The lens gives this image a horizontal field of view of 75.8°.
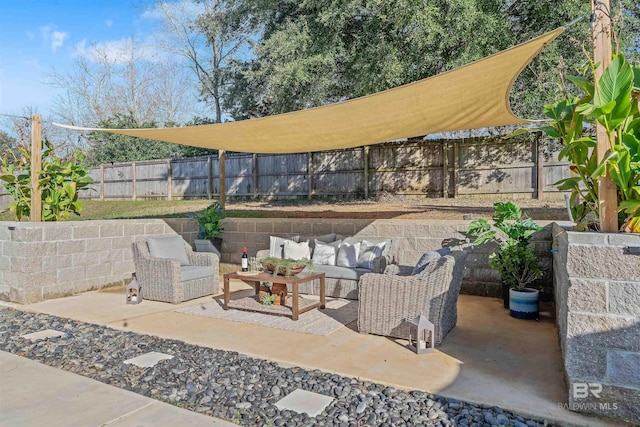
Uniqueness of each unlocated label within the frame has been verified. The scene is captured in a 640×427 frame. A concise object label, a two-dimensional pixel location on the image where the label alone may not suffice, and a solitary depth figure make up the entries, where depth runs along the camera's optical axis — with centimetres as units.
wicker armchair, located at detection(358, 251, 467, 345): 335
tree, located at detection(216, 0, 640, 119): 650
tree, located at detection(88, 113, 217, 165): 1698
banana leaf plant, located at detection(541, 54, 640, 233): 219
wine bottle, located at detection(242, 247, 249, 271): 459
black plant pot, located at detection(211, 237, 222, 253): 663
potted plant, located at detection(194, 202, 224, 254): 648
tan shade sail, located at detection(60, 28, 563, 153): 318
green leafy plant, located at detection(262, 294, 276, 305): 434
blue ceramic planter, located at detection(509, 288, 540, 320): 407
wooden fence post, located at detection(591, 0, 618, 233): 230
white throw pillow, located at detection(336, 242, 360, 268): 505
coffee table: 399
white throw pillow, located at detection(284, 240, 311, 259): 541
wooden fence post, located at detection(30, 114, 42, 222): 497
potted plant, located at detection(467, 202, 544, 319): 411
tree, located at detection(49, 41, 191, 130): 2050
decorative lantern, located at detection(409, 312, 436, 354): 313
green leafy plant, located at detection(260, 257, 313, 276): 420
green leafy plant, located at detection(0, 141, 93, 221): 543
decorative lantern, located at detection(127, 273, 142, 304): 477
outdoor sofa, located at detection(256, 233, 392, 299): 482
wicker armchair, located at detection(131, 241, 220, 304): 475
